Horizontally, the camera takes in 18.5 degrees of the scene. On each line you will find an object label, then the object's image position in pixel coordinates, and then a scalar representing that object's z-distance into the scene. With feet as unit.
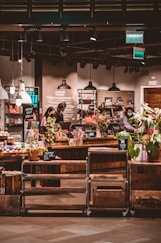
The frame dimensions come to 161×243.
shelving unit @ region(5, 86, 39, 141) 48.44
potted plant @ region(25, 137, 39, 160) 26.09
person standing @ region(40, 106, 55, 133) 43.38
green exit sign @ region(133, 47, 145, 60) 37.93
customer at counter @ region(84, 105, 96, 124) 53.80
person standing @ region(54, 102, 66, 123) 45.45
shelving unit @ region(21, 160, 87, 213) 24.57
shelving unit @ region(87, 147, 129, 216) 24.59
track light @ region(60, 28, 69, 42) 27.94
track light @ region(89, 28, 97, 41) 26.90
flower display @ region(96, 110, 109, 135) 44.75
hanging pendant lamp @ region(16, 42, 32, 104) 36.22
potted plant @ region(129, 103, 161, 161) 24.64
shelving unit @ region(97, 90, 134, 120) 58.08
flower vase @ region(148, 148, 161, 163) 24.90
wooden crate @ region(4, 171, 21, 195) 24.85
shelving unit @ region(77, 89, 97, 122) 55.42
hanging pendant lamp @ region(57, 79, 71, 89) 48.80
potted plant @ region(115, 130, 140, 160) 25.13
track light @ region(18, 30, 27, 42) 28.43
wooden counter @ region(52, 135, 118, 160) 37.36
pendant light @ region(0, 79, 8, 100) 32.32
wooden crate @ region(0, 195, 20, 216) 24.49
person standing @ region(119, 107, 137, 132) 48.57
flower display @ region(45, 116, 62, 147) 33.71
